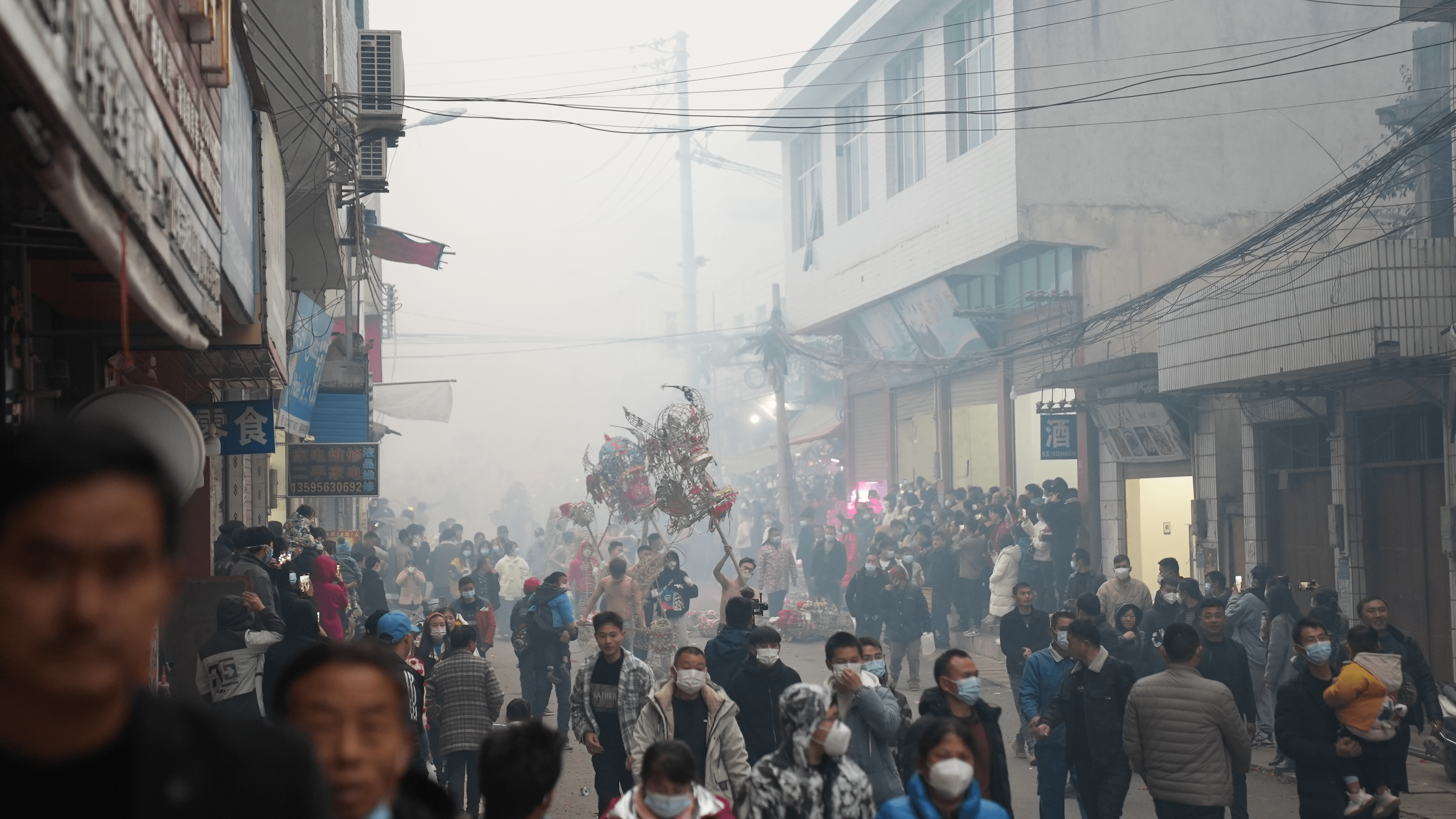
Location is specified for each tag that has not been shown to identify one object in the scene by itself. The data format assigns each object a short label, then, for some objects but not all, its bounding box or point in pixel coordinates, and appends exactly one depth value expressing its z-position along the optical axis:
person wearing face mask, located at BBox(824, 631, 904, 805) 6.69
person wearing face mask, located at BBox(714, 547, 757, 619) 15.30
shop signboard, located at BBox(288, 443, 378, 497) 19.59
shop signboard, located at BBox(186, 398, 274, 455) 10.19
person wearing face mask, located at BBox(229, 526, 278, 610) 10.05
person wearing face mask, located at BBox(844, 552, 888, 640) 16.69
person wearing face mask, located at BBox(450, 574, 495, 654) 14.38
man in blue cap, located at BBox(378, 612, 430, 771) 7.61
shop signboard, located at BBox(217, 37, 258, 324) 6.86
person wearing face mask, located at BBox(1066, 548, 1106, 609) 15.71
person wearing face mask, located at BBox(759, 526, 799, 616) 21.45
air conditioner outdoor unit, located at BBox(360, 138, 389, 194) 15.57
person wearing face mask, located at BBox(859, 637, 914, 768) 7.58
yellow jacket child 7.63
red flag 18.91
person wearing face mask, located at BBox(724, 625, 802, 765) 7.91
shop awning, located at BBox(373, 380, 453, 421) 29.83
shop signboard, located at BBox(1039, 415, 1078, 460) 22.97
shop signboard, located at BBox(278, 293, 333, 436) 13.98
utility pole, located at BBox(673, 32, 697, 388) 52.72
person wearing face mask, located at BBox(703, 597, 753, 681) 8.81
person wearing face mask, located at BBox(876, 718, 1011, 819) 4.93
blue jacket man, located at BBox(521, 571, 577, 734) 12.81
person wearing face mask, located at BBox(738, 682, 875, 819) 5.55
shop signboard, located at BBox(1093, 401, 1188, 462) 20.69
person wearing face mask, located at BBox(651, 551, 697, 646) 15.80
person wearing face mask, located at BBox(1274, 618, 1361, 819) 7.60
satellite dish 5.19
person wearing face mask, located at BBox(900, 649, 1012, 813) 6.62
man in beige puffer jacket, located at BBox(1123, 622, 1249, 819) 7.18
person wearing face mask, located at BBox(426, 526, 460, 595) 25.23
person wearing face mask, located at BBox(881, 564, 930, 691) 15.64
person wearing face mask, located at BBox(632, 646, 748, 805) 7.11
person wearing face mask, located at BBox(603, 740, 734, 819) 5.27
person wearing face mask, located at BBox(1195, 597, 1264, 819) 10.46
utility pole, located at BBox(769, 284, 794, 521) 35.09
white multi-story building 23.88
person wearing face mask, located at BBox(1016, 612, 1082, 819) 8.62
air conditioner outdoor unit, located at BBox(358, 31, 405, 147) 14.83
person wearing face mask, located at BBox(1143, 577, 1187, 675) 13.05
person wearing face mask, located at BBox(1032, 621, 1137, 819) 8.02
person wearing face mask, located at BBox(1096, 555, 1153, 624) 14.38
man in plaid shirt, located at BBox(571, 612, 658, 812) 8.09
